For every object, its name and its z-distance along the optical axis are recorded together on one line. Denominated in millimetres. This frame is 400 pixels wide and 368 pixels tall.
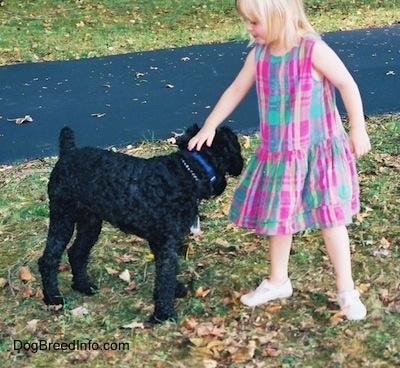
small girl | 3182
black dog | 3398
